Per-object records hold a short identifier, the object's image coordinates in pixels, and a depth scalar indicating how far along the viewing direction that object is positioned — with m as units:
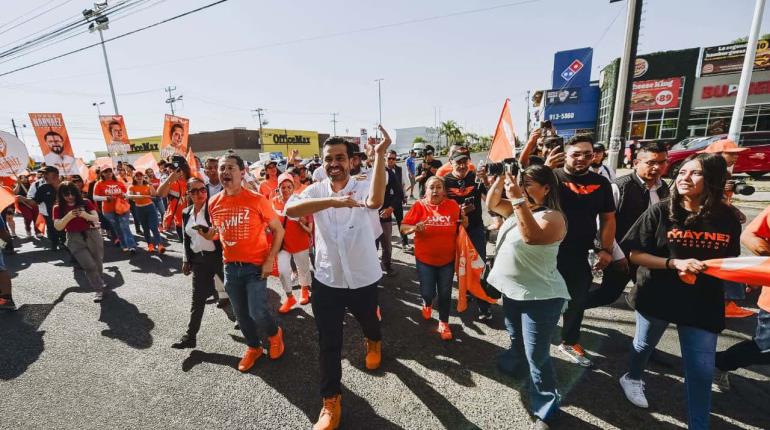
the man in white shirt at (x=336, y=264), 2.46
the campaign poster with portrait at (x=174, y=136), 8.35
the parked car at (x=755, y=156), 12.13
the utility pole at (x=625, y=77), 7.18
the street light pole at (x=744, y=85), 8.47
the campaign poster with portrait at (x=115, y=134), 12.17
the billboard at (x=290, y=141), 51.28
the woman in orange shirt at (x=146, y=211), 7.33
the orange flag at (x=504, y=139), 3.41
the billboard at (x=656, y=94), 21.53
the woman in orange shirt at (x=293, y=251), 4.38
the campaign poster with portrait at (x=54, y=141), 9.18
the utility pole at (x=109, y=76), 20.52
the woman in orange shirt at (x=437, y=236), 3.54
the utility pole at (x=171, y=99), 45.88
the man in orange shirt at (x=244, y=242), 3.05
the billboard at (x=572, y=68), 25.31
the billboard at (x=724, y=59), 20.39
